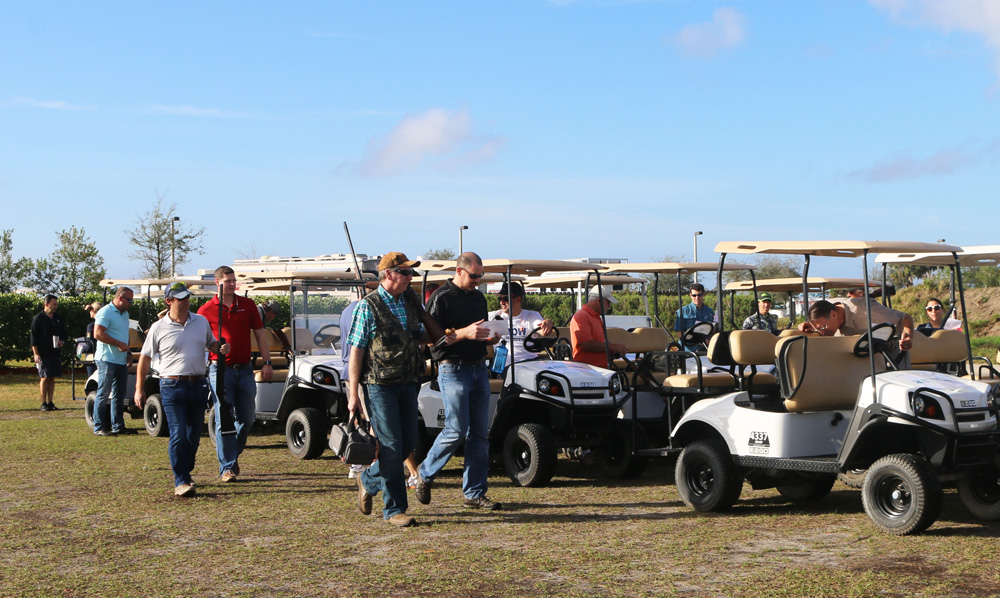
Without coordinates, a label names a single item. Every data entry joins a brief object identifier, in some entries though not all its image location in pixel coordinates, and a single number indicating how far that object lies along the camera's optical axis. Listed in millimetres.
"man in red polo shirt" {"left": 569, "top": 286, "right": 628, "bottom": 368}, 9281
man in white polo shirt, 7781
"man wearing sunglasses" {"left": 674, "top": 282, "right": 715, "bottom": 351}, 13188
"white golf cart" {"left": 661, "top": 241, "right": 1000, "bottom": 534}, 6066
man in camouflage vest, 6480
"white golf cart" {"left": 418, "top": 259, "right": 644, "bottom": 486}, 8273
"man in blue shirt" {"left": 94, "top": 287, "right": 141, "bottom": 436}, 12281
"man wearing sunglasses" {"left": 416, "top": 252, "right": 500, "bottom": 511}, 7109
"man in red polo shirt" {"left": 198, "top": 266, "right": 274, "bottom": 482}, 8547
